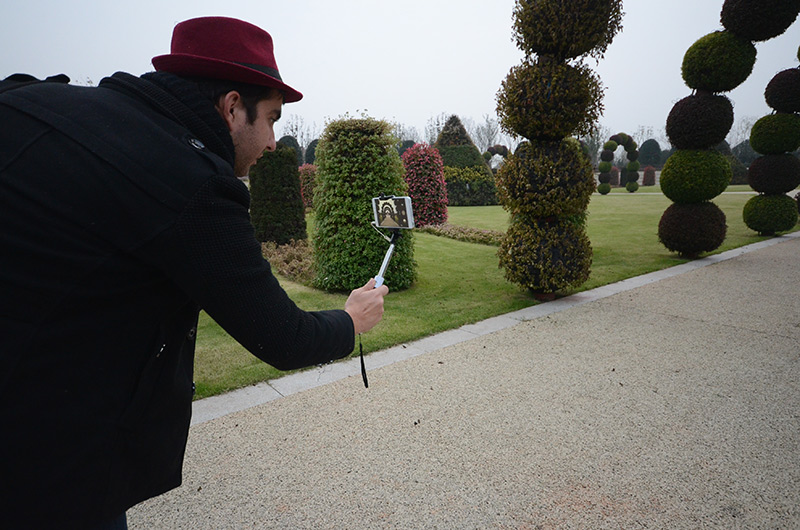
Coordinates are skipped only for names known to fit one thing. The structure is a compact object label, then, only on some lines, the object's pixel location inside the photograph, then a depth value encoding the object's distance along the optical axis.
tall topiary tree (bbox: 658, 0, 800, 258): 9.55
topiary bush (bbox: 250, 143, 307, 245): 11.25
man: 1.04
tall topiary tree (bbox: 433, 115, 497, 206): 25.95
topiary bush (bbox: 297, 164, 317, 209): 20.05
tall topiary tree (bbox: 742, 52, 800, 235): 12.54
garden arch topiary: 37.25
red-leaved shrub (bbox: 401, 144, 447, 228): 14.70
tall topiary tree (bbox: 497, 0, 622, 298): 6.10
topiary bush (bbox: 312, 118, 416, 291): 7.16
